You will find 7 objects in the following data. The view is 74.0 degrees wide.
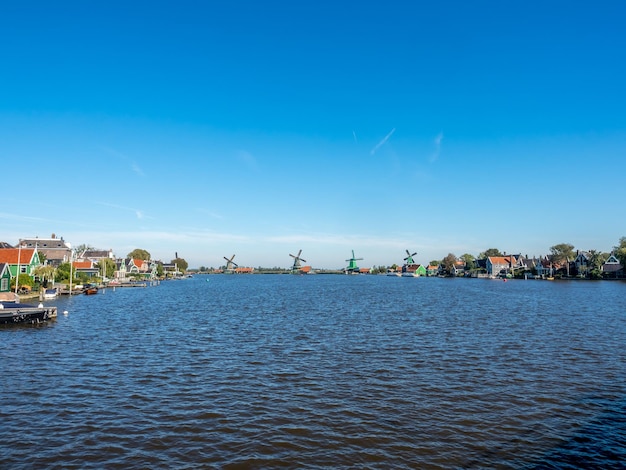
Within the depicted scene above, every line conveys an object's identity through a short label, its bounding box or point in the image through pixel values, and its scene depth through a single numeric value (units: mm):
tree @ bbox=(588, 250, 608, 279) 144375
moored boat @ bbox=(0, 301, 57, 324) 38375
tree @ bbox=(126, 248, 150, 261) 195450
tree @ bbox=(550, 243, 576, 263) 160375
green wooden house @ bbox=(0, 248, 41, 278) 69125
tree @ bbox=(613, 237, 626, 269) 134100
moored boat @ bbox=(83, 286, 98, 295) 77088
